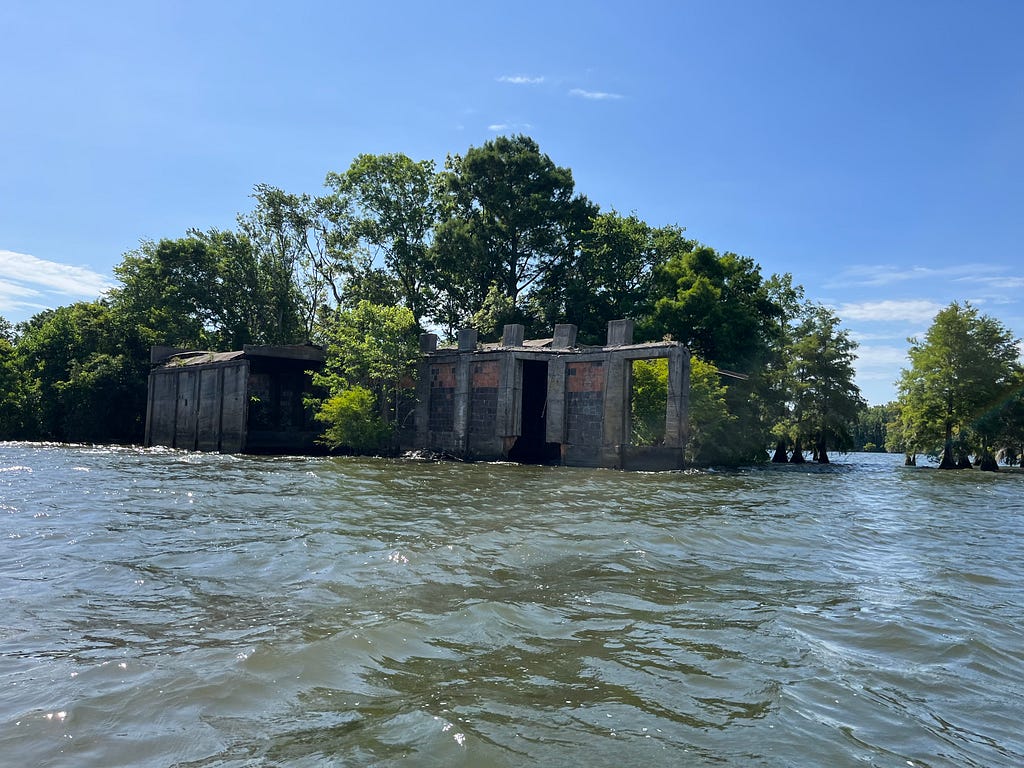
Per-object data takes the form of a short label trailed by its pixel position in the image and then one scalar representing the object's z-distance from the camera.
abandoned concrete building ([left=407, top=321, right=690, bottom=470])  24.45
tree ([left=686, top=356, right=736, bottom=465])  29.34
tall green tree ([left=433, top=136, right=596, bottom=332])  43.00
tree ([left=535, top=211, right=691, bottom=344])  40.62
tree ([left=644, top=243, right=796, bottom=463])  35.25
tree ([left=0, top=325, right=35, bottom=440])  40.88
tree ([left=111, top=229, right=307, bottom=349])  43.97
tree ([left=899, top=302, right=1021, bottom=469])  37.53
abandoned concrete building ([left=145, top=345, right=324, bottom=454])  30.98
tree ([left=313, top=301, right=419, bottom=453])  28.17
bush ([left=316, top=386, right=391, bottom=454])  27.98
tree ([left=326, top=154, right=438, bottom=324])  45.41
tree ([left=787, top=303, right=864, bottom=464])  42.78
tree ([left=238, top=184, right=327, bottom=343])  47.66
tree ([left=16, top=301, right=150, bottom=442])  38.53
